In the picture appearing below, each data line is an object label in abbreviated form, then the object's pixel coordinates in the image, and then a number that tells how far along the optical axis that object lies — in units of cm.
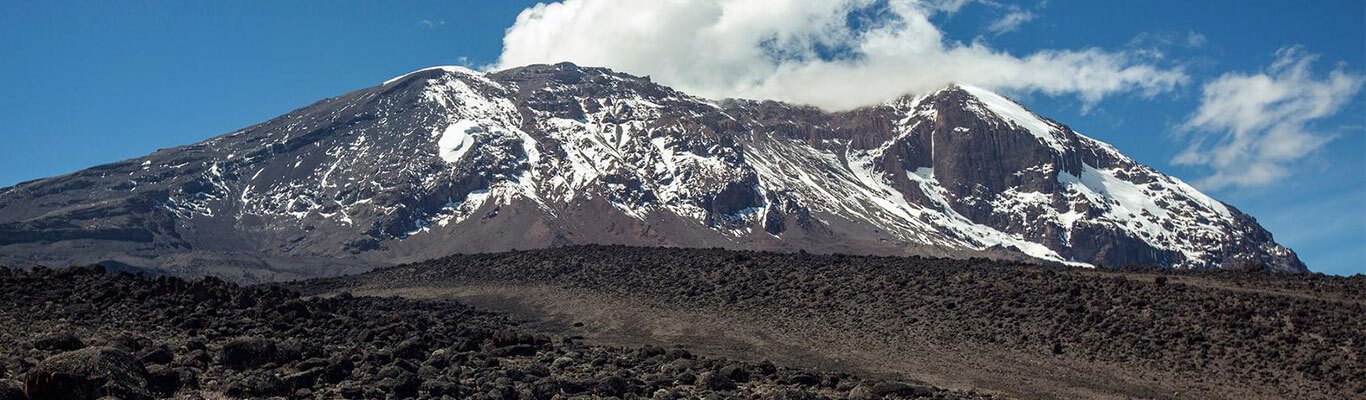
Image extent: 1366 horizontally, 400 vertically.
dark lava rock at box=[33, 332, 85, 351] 2761
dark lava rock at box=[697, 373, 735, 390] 3062
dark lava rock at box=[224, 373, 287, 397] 2538
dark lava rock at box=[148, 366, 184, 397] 2486
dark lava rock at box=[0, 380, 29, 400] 2206
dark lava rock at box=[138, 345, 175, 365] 2722
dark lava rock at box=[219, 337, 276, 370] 2873
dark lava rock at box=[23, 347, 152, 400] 2259
